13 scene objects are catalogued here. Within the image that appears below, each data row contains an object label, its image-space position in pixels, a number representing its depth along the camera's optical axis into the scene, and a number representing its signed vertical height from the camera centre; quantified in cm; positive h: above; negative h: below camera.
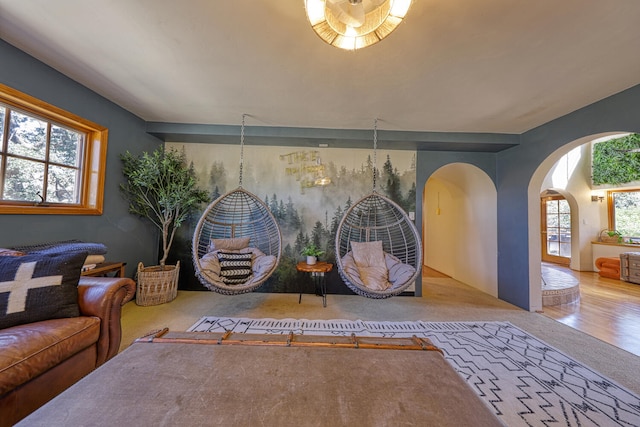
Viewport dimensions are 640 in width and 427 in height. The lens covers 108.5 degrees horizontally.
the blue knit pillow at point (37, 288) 131 -44
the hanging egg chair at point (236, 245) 249 -36
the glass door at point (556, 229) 593 -8
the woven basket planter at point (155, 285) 278 -83
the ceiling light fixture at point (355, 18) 109 +100
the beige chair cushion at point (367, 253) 321 -44
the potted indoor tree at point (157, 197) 279 +27
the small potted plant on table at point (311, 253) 310 -45
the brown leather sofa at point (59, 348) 106 -71
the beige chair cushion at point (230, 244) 314 -34
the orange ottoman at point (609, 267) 465 -82
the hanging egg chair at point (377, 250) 253 -39
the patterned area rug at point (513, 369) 138 -110
